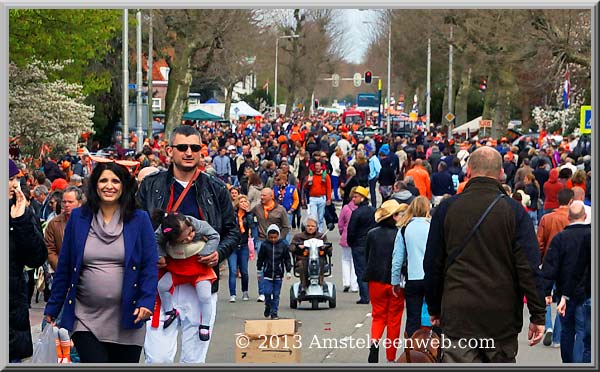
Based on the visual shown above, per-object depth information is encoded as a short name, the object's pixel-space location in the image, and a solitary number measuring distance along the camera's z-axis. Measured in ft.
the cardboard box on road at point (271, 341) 31.86
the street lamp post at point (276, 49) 334.85
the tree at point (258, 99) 392.80
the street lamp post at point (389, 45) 281.78
